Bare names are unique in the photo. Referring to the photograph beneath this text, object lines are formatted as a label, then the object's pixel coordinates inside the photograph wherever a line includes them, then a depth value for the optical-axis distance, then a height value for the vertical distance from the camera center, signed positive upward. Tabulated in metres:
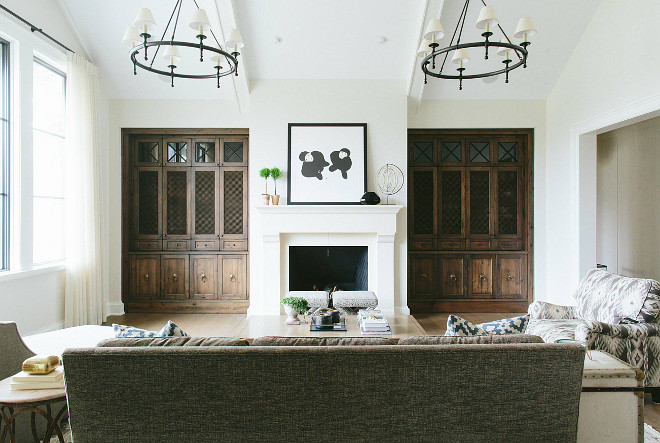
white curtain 5.09 +0.33
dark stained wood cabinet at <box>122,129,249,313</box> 6.09 -0.01
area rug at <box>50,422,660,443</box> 2.61 -1.27
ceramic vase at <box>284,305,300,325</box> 3.97 -0.81
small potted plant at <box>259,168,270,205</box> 5.59 +0.61
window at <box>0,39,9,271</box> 4.23 +0.74
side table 1.97 -0.77
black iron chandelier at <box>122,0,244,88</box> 2.91 +1.33
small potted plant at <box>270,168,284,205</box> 5.61 +0.62
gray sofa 1.80 -0.68
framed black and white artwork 5.73 +0.79
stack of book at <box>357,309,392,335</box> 3.62 -0.83
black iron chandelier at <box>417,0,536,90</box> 2.90 +1.30
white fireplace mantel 5.62 -0.06
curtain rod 4.07 +1.96
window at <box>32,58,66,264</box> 4.77 +0.71
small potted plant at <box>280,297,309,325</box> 4.02 -0.74
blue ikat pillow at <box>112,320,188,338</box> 2.15 -0.52
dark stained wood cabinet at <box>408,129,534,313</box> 6.16 +0.03
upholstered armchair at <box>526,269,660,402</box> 3.18 -0.77
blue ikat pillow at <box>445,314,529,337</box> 2.23 -0.54
